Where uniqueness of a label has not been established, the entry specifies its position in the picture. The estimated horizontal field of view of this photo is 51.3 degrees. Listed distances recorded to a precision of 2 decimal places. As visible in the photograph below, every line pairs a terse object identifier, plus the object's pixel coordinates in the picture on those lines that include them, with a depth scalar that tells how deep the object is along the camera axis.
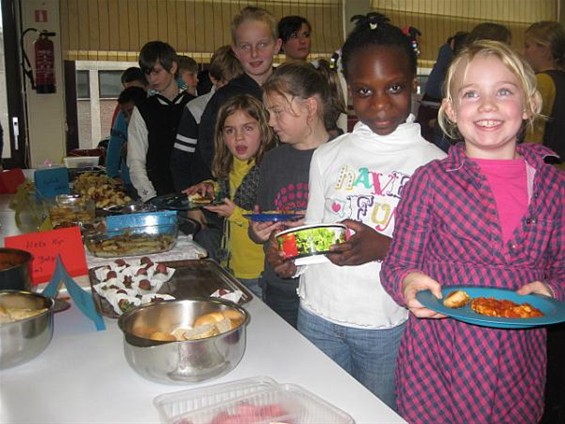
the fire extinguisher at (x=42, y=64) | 5.05
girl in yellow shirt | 2.05
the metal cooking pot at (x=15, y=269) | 1.24
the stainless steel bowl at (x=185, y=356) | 0.97
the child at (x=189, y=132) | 2.77
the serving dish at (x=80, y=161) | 4.45
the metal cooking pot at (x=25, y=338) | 1.02
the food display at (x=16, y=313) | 1.11
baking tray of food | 1.36
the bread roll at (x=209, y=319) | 1.14
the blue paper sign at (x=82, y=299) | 1.20
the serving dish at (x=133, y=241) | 1.77
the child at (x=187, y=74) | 4.00
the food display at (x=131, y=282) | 1.29
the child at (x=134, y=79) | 4.43
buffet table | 0.92
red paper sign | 1.46
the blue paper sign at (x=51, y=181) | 2.75
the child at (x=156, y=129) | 3.12
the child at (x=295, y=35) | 3.05
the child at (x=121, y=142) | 3.97
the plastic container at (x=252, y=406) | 0.84
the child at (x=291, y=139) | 1.71
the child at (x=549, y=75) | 2.57
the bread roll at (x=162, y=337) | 1.06
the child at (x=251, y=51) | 2.32
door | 5.17
